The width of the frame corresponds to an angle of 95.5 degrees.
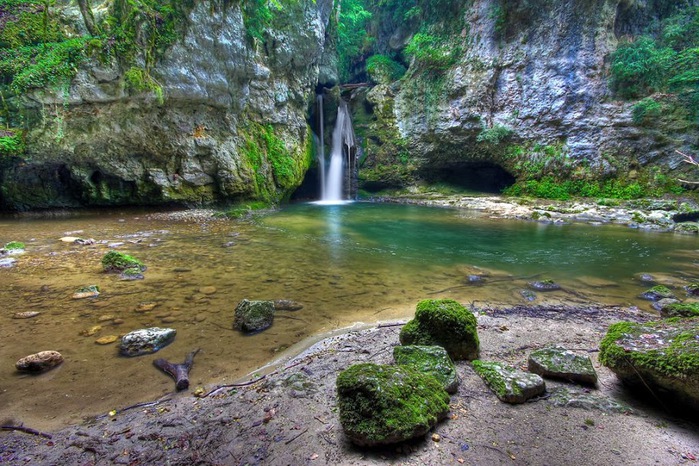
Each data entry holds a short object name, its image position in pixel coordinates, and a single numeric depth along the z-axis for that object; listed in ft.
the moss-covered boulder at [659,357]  6.21
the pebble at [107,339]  10.75
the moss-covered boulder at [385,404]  5.80
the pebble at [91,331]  11.23
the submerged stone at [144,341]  10.17
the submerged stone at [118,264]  18.15
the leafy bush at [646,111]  49.59
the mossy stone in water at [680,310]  12.67
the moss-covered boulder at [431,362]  7.61
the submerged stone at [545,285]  17.40
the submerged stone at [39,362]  8.96
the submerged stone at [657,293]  15.90
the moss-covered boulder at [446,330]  9.45
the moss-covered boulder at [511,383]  7.20
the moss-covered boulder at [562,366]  7.80
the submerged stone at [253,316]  11.84
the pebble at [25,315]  12.34
